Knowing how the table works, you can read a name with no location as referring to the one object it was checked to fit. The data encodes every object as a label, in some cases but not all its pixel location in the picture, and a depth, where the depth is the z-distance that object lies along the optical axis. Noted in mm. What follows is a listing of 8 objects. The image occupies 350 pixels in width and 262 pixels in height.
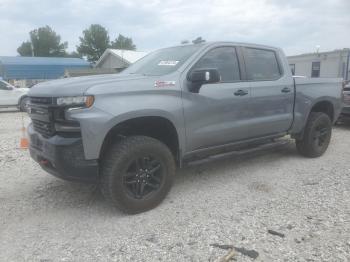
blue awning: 28906
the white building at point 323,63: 21062
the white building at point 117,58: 29422
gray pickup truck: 3211
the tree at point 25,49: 84975
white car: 15273
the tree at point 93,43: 72375
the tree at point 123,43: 76125
